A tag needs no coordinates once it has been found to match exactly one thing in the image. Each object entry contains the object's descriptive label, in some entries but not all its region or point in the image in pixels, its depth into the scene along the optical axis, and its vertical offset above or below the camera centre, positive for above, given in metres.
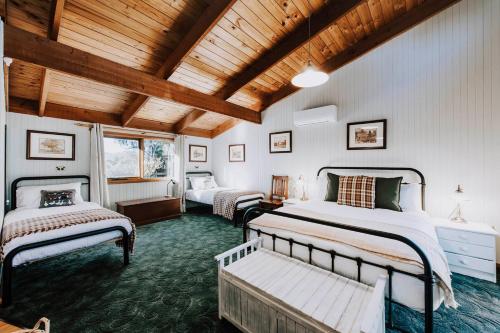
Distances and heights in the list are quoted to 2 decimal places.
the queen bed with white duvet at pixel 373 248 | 1.40 -0.66
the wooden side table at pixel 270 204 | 4.30 -0.78
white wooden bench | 1.23 -0.90
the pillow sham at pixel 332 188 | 3.29 -0.34
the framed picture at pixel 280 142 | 4.63 +0.57
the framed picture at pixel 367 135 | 3.43 +0.56
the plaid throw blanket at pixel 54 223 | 2.08 -0.65
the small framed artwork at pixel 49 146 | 3.60 +0.38
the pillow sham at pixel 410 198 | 2.81 -0.42
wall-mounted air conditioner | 3.78 +0.98
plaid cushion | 2.89 -0.35
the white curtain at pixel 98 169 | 4.11 -0.06
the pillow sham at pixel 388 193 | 2.78 -0.35
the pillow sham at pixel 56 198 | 3.22 -0.51
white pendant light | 2.38 +1.07
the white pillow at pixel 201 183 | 5.64 -0.45
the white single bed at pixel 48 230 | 2.01 -0.71
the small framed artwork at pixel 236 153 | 5.61 +0.38
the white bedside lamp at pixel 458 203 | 2.64 -0.49
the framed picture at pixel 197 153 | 5.93 +0.40
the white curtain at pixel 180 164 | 5.47 +0.07
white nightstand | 2.28 -0.92
